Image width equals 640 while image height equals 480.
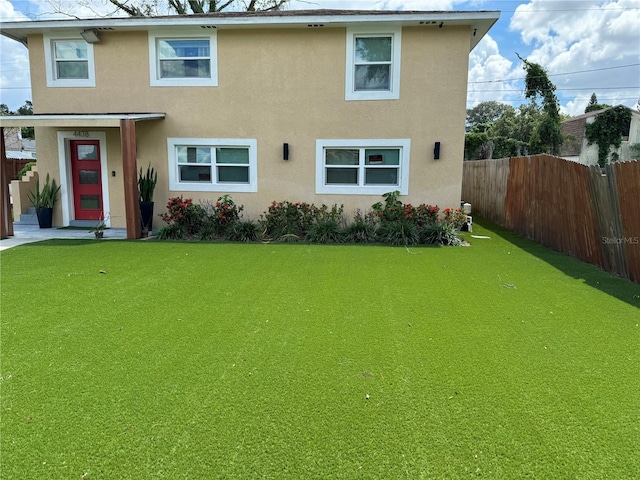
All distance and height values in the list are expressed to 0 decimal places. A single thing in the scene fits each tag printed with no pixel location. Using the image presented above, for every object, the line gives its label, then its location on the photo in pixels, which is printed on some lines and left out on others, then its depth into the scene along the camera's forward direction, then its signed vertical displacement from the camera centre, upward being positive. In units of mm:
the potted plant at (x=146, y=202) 9820 -409
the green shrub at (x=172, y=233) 9398 -1096
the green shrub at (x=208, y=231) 9375 -1051
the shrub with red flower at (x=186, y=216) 9523 -712
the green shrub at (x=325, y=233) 9273 -1062
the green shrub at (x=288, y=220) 9648 -807
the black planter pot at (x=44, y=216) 10391 -816
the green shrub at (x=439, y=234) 8969 -1035
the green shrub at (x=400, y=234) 9031 -1034
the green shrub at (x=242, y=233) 9344 -1077
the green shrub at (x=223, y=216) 9555 -711
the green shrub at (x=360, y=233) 9344 -1055
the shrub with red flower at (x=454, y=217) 9656 -689
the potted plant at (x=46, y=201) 10398 -433
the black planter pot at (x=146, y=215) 9805 -724
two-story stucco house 9570 +2018
